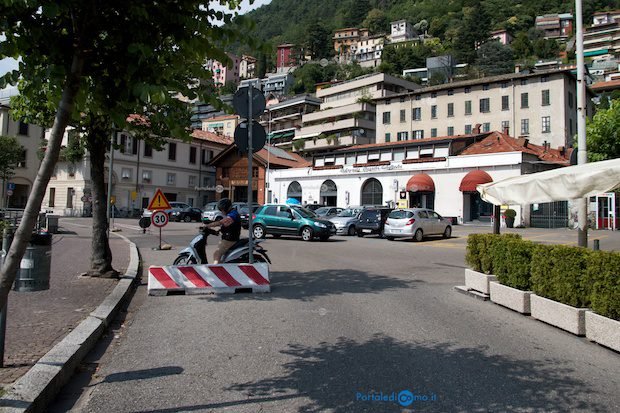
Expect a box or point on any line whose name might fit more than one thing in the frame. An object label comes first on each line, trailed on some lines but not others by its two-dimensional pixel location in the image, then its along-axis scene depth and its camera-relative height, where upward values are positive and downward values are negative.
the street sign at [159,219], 15.61 +0.04
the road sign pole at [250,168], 8.53 +1.00
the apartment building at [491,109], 55.16 +15.51
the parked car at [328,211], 30.23 +0.80
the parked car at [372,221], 25.08 +0.14
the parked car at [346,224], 26.30 -0.04
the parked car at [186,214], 41.28 +0.57
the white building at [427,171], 36.19 +4.72
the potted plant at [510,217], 33.41 +0.64
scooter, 9.14 -0.63
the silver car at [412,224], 22.50 +0.01
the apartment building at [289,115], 99.00 +23.49
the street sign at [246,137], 8.55 +1.57
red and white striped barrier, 8.23 -1.04
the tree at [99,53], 3.08 +1.17
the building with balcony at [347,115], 79.06 +19.81
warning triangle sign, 15.58 +0.59
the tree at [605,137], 30.66 +6.01
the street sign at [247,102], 8.47 +2.21
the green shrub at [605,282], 5.27 -0.65
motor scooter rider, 9.27 -0.14
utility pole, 11.16 +3.36
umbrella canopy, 6.45 +0.67
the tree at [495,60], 103.25 +38.44
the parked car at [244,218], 28.31 +0.22
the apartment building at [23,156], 51.53 +7.18
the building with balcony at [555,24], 128.75 +56.61
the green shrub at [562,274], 5.93 -0.64
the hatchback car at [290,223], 21.41 -0.03
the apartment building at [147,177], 50.00 +5.21
